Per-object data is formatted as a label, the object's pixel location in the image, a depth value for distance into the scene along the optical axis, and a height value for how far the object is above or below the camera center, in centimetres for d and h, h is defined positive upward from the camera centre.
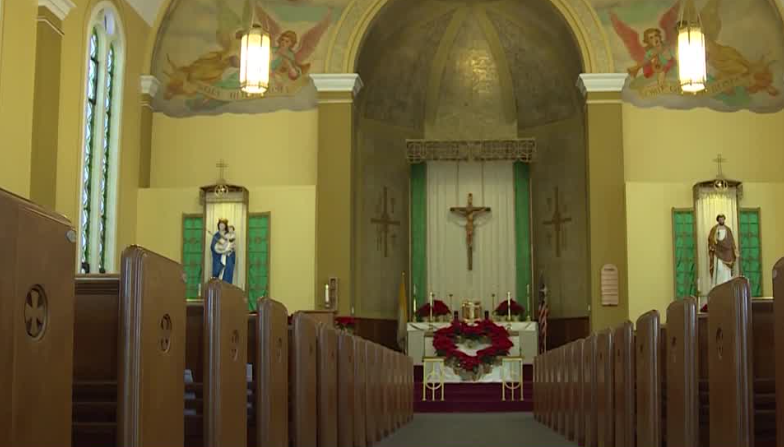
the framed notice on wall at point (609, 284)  1445 +13
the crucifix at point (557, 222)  1664 +115
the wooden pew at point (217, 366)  358 -26
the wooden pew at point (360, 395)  694 -69
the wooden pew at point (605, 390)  620 -59
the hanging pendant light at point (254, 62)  1030 +230
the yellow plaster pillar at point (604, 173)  1462 +171
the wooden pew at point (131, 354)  281 -17
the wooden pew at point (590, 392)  680 -67
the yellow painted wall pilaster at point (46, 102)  1131 +213
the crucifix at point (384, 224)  1655 +112
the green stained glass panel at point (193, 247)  1448 +66
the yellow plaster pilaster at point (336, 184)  1455 +156
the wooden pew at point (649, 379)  494 -41
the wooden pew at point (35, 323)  196 -6
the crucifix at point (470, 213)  1689 +131
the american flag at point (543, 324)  1581 -46
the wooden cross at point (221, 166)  1505 +186
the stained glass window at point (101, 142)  1338 +201
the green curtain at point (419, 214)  1708 +131
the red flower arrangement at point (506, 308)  1580 -22
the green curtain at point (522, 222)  1689 +117
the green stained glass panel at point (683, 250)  1428 +60
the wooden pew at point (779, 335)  319 -13
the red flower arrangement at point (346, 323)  1398 -39
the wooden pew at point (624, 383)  558 -50
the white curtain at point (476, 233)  1700 +100
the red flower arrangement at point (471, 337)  1278 -58
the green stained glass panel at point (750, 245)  1425 +67
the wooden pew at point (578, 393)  753 -74
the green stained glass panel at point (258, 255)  1444 +55
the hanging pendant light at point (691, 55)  980 +225
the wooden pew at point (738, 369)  356 -27
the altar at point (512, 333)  1476 -61
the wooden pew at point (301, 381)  508 -43
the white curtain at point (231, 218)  1448 +107
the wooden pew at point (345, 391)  639 -60
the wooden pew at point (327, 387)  571 -53
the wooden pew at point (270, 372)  434 -34
